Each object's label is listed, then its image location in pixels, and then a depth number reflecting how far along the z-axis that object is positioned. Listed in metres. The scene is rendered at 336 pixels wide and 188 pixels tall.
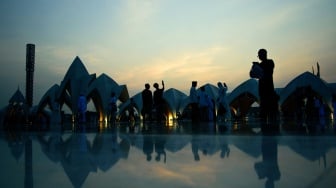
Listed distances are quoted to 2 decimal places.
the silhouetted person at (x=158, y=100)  13.55
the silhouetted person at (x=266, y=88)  7.00
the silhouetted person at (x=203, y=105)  13.71
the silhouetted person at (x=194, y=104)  13.61
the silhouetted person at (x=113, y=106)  17.87
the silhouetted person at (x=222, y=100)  15.41
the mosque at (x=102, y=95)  32.50
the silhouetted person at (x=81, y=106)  15.10
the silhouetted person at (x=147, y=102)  13.90
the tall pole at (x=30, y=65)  83.69
